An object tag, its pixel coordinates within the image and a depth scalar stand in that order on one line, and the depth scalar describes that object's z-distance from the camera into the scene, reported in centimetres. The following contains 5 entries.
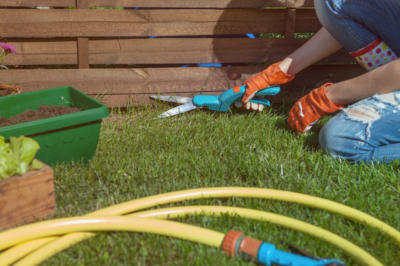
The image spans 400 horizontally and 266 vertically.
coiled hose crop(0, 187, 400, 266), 116
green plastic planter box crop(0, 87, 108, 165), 158
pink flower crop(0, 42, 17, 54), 228
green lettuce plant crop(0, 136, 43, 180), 129
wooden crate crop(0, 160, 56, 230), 128
